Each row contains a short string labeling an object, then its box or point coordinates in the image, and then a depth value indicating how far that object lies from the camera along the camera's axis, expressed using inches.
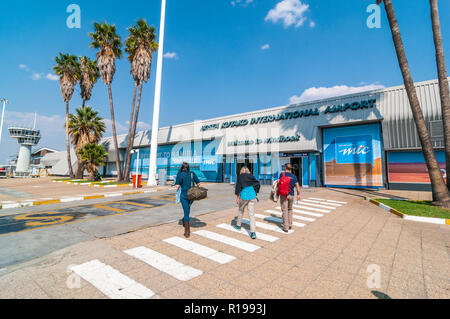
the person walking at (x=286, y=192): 228.8
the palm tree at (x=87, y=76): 1163.3
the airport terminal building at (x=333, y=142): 611.8
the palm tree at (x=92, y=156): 1003.4
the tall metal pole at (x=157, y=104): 792.9
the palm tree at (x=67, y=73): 1144.8
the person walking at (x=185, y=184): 209.8
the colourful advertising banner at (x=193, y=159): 1016.9
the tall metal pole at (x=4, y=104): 1998.0
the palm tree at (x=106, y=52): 921.5
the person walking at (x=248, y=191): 211.8
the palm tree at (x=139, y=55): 897.5
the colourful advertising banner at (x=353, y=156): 673.6
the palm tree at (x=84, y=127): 1106.7
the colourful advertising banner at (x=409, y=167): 623.8
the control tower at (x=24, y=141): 2422.5
